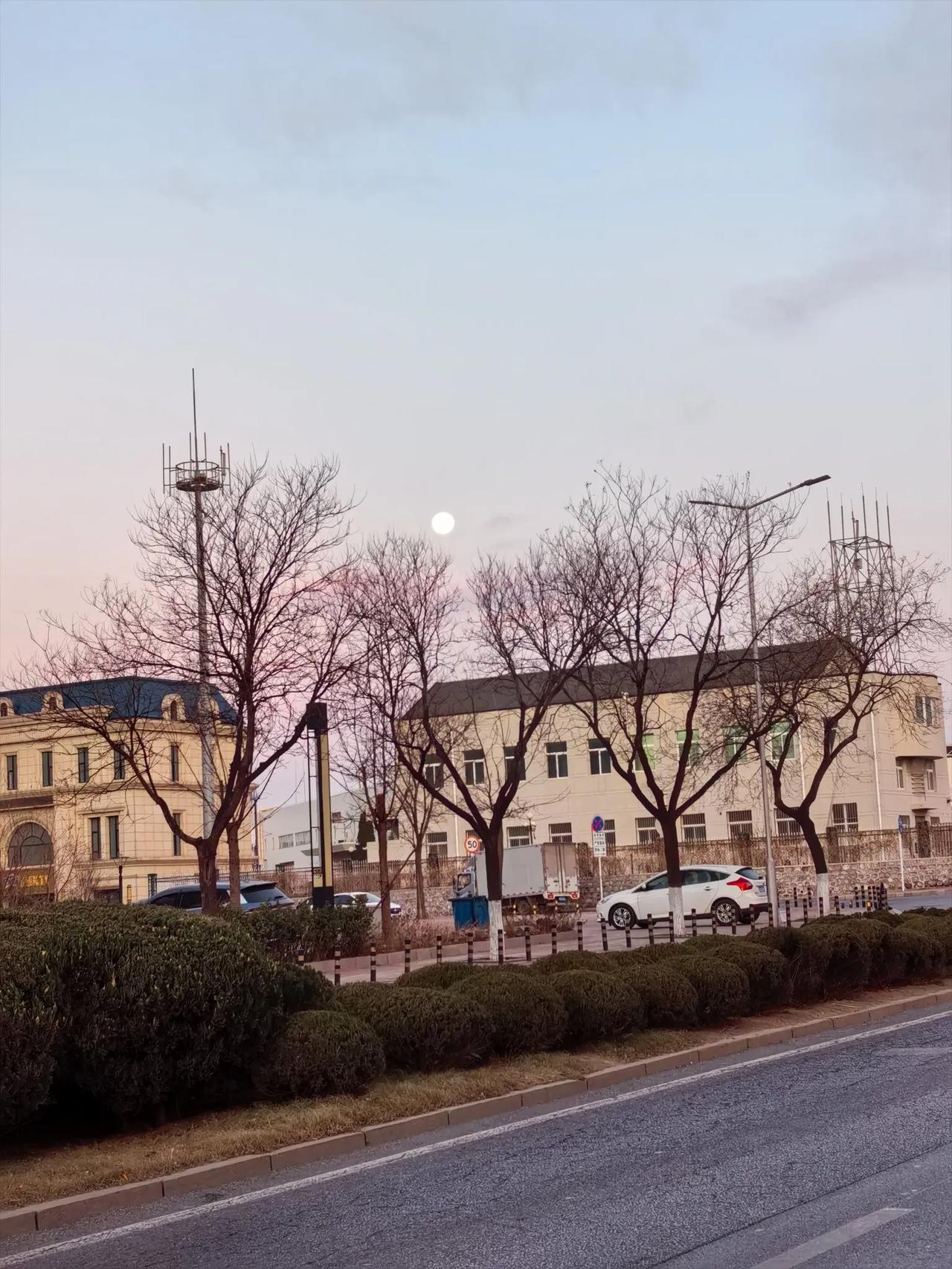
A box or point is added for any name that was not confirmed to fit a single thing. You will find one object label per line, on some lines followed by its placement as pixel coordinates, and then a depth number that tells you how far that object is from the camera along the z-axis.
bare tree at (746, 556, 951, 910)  33.03
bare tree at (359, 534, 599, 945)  26.95
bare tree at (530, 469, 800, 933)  26.91
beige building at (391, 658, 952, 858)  68.62
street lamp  28.31
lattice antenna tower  33.28
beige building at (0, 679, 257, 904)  64.19
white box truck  48.94
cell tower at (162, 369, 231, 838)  23.33
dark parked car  41.72
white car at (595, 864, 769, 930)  39.34
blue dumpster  39.59
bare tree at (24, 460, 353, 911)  22.83
